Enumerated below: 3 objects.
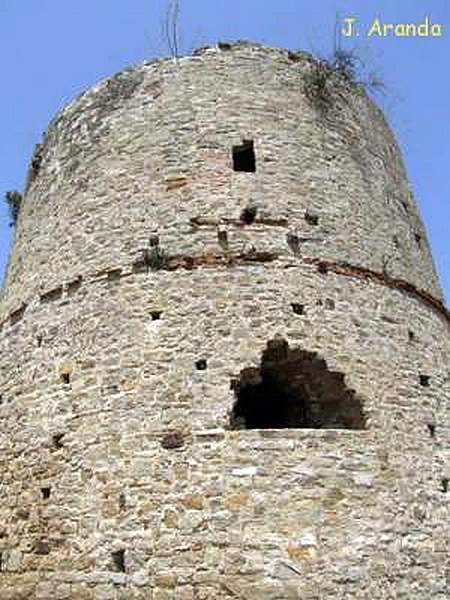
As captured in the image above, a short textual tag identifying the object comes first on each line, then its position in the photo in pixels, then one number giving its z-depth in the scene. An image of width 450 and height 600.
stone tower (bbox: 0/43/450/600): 6.98
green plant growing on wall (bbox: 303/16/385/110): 10.02
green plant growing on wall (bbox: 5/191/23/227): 11.65
